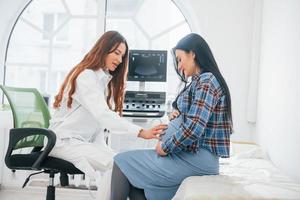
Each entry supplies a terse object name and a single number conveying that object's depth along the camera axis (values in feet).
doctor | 6.23
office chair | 6.24
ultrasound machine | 10.09
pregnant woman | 4.97
